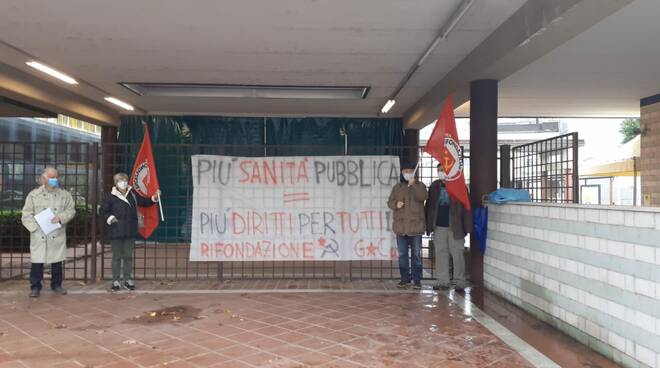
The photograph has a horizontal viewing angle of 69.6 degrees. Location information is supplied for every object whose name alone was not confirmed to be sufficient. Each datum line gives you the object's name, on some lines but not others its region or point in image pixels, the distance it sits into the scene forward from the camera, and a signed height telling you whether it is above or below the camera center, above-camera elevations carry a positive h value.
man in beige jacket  6.35 -0.43
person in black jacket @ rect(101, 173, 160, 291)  6.60 -0.43
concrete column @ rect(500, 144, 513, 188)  7.70 +0.47
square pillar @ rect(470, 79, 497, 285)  7.14 +0.76
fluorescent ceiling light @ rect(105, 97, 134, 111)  10.43 +2.08
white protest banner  7.23 -0.24
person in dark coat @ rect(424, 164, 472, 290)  6.72 -0.50
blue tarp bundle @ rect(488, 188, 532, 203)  6.41 -0.03
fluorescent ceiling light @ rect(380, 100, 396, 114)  10.54 +2.04
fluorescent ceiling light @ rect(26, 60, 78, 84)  7.57 +2.04
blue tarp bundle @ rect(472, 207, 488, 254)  6.91 -0.46
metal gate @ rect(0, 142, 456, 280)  7.61 -0.84
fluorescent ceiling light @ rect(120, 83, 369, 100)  9.50 +2.11
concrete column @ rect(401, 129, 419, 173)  12.81 +1.53
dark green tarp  12.72 +1.60
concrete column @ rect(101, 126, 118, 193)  11.21 +1.39
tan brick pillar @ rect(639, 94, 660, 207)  9.94 +0.94
